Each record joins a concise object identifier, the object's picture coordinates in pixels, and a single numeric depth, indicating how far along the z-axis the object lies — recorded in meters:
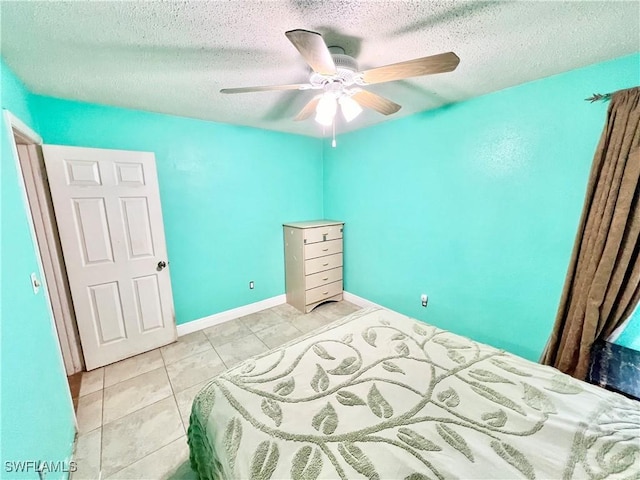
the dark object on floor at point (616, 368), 1.33
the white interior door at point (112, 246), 1.95
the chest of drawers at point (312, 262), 3.05
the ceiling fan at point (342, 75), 0.99
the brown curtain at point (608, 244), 1.41
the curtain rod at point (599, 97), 1.49
